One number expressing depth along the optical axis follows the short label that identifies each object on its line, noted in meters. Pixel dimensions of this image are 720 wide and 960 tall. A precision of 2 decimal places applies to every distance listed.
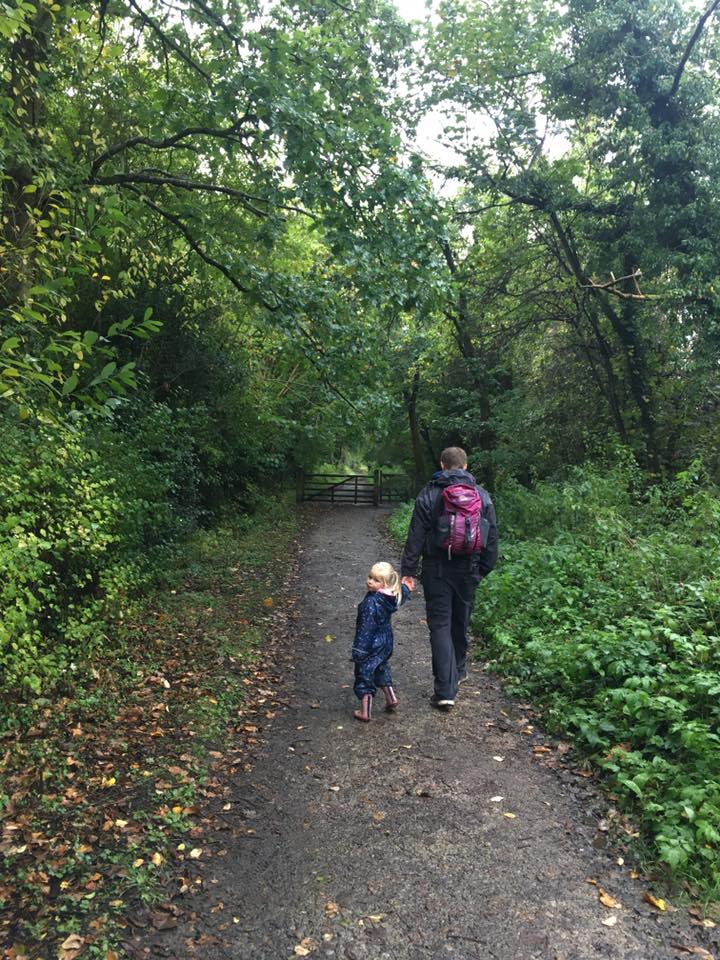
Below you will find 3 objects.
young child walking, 4.89
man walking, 4.96
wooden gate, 27.31
